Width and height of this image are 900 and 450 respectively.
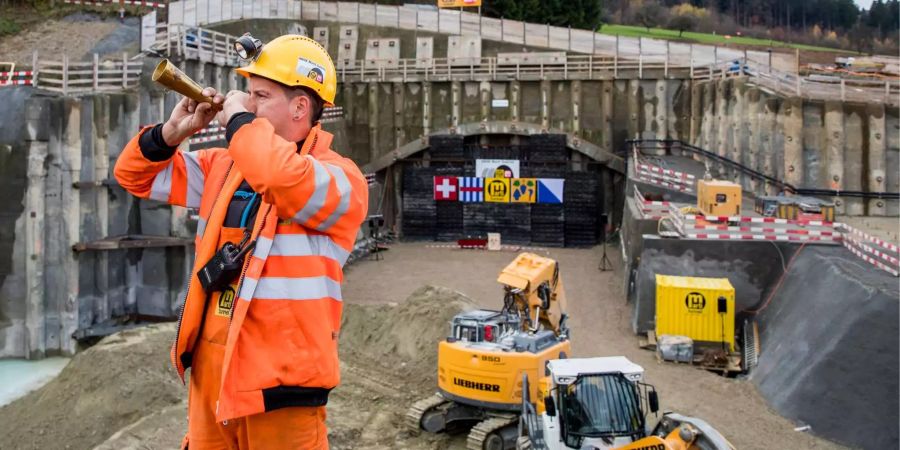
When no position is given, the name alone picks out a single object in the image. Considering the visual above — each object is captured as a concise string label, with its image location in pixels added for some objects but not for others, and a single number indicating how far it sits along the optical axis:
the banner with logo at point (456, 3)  41.84
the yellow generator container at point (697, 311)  17.45
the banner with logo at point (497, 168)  32.19
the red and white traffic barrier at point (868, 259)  15.57
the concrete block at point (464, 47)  37.84
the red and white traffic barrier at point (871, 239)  15.67
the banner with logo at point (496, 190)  32.19
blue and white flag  31.78
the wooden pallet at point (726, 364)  16.80
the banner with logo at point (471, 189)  32.47
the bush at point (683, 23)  78.69
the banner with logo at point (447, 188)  32.75
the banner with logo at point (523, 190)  31.88
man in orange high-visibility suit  3.33
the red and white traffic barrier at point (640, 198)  22.40
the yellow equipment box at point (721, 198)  19.86
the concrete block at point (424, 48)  38.12
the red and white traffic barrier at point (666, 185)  26.36
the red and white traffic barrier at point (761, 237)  18.43
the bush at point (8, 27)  25.18
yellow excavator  12.28
